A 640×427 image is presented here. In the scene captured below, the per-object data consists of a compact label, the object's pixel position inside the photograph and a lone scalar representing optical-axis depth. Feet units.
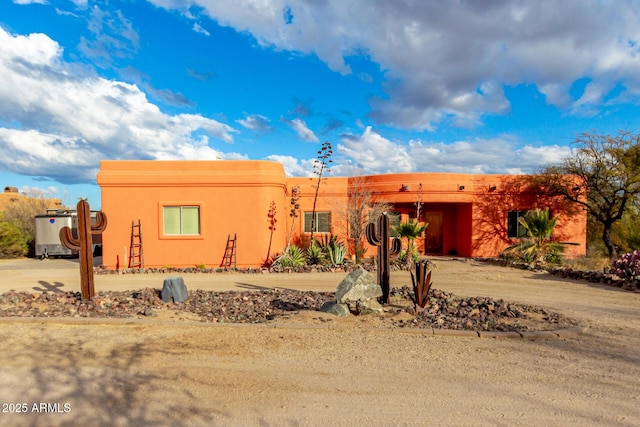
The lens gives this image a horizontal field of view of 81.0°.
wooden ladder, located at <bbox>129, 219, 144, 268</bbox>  43.62
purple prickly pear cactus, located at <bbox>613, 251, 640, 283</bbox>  30.32
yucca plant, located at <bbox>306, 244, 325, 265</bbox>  44.73
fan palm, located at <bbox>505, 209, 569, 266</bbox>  43.62
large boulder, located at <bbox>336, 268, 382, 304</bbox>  21.11
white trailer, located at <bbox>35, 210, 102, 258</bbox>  61.00
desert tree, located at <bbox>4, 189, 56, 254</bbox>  68.47
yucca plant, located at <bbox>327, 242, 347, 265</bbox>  43.83
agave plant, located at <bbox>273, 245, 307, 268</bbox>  43.16
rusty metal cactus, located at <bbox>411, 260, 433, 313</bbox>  21.65
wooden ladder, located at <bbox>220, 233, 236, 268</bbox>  44.86
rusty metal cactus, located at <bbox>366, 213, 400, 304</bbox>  23.45
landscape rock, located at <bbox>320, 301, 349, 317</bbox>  20.70
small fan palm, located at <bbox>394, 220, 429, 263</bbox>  44.32
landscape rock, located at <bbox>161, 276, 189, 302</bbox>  24.63
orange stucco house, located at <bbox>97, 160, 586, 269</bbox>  44.45
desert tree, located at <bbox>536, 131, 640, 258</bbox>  50.95
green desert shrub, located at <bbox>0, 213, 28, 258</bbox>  61.36
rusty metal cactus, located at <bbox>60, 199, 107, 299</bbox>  24.16
